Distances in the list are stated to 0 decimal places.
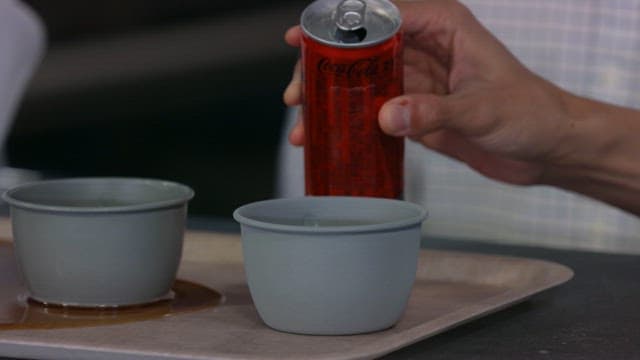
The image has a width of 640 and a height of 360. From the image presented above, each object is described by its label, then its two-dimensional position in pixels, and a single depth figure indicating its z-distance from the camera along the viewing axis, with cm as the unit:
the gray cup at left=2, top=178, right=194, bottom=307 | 121
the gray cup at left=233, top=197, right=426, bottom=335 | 116
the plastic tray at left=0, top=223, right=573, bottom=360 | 115
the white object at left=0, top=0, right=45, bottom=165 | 188
